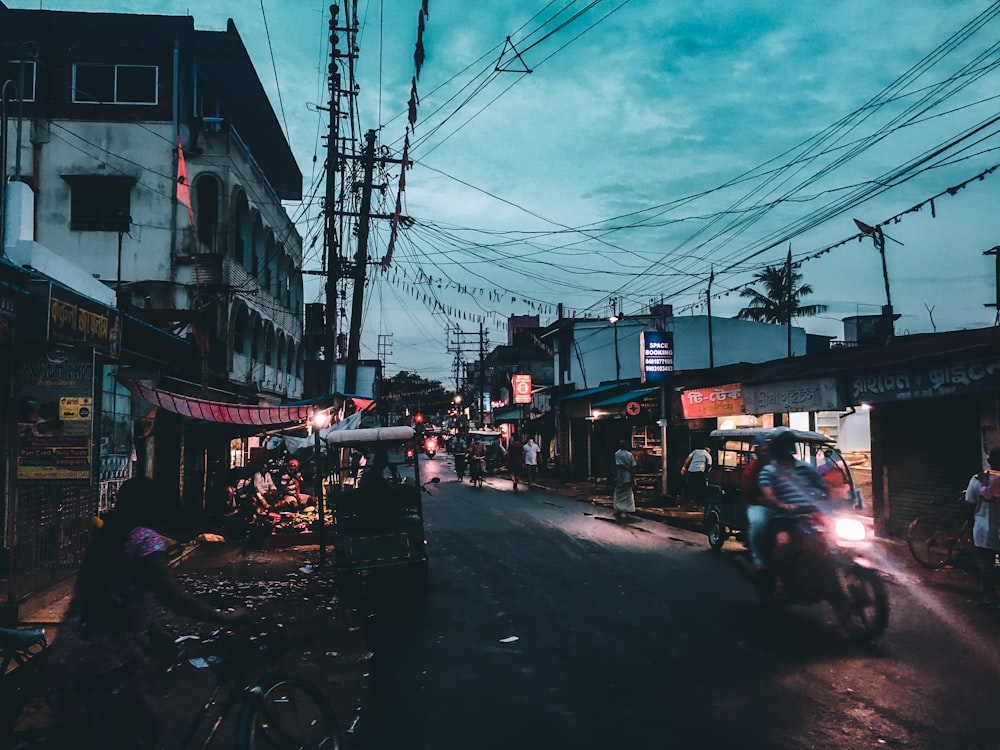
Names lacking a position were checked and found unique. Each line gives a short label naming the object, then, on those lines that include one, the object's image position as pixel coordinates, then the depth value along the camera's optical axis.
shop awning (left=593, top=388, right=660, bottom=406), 25.93
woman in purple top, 3.36
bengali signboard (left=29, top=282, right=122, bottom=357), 9.16
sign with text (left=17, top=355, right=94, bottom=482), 9.18
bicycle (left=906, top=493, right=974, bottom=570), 11.21
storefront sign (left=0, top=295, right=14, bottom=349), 8.74
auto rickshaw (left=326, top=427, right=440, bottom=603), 9.38
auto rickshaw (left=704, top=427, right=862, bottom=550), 12.01
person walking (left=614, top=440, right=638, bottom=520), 18.38
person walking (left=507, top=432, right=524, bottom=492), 28.64
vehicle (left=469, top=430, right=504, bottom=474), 43.12
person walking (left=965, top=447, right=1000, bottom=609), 8.59
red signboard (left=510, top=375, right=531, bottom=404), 44.78
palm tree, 45.16
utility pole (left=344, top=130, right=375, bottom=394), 21.56
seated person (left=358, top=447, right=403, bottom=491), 10.01
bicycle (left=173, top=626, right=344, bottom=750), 3.76
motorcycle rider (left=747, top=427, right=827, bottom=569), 7.96
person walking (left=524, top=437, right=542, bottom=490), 29.45
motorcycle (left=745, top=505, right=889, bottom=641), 7.02
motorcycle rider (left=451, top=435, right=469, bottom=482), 34.12
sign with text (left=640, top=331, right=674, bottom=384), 23.31
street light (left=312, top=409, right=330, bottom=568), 12.27
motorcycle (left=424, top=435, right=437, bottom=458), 57.23
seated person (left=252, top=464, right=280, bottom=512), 17.09
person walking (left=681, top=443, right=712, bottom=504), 21.44
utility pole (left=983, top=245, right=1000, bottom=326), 17.14
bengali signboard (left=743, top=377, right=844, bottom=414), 15.20
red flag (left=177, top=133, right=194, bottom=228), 21.77
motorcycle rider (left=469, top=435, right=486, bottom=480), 30.28
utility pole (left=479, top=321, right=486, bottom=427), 70.31
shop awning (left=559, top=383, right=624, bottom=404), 32.17
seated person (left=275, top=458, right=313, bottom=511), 19.98
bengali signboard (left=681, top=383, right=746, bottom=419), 19.75
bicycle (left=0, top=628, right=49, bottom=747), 3.97
